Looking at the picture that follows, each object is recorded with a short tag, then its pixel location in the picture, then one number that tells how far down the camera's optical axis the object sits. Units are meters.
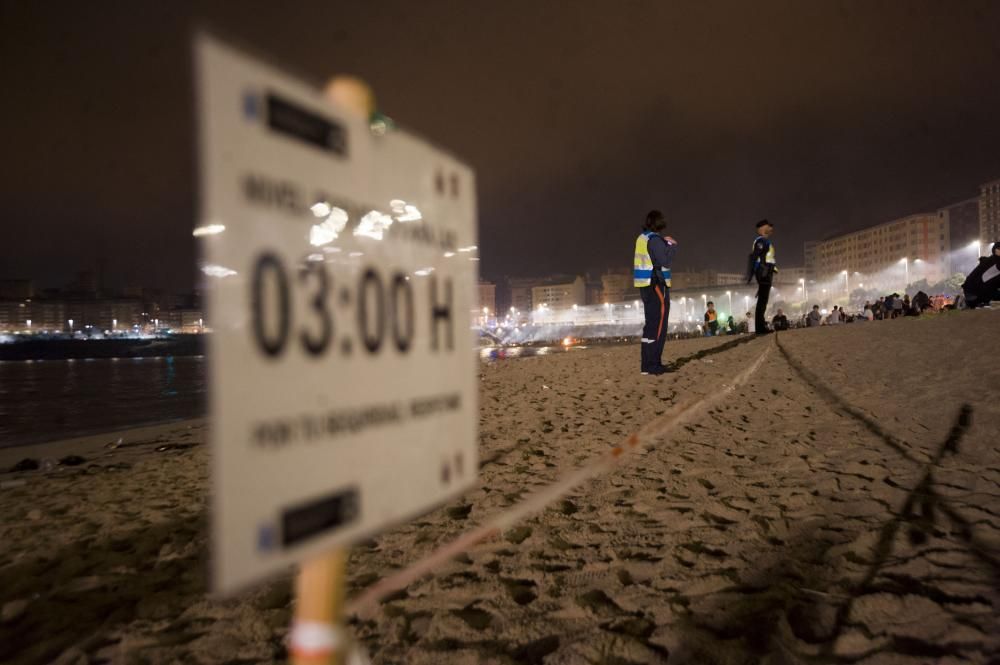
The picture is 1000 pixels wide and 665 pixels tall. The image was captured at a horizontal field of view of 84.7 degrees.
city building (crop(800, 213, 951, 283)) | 119.56
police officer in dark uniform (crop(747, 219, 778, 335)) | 11.92
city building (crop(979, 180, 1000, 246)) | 106.75
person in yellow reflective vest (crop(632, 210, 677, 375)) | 8.41
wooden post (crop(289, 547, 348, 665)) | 1.25
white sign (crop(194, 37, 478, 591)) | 1.01
